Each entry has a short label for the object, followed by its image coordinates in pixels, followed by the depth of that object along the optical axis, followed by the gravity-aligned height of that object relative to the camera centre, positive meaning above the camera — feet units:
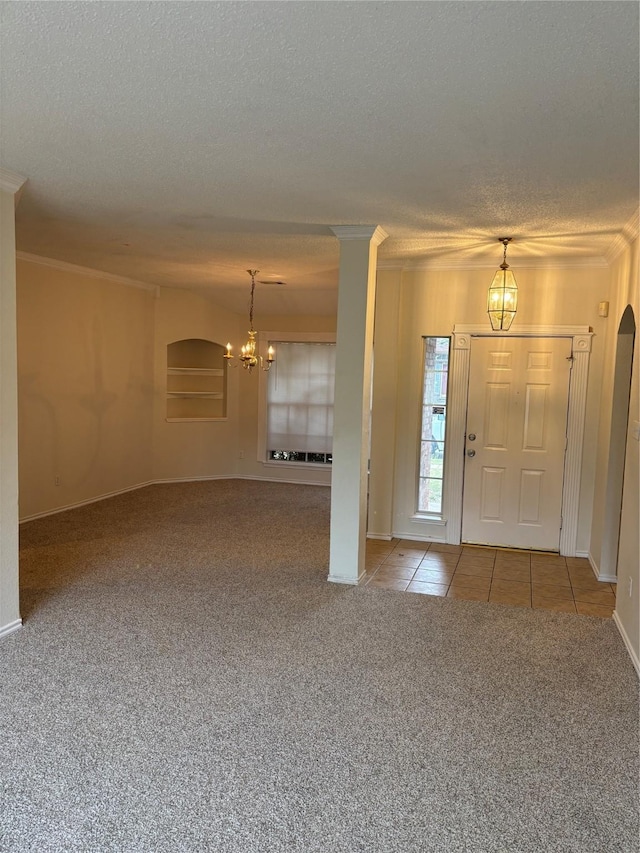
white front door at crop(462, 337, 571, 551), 17.75 -1.42
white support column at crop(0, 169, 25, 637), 11.09 -0.68
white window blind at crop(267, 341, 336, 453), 28.40 -0.50
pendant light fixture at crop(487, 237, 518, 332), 15.78 +2.49
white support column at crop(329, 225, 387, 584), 14.20 -0.17
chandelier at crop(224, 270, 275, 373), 21.06 +1.12
